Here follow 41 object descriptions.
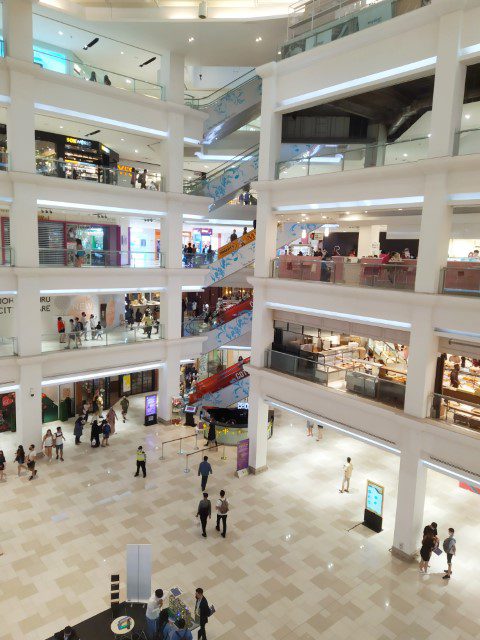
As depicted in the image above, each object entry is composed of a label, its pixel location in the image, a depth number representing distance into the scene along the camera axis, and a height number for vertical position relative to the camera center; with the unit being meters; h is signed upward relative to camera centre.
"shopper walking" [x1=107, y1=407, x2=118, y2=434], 16.92 -6.32
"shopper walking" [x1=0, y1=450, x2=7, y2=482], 13.27 -6.44
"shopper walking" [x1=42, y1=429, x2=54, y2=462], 14.57 -6.23
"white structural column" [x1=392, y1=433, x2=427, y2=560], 10.06 -5.34
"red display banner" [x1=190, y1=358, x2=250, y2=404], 18.64 -5.26
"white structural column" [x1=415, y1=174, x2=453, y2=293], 9.29 +0.55
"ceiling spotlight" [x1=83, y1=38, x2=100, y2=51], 16.02 +7.12
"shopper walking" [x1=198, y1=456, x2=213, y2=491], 12.72 -6.00
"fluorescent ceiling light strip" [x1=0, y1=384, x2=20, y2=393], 14.16 -4.47
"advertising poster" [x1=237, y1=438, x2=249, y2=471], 13.98 -6.14
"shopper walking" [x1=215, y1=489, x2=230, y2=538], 10.87 -6.08
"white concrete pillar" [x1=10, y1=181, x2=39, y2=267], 13.75 +0.56
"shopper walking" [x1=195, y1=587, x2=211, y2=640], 7.75 -6.10
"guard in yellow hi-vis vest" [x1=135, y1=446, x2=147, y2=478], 13.65 -6.25
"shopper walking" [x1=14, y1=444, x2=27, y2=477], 13.66 -6.29
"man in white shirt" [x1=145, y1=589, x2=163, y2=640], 7.75 -6.12
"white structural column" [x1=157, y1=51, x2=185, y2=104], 16.80 +6.35
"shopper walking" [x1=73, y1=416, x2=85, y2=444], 15.88 -6.28
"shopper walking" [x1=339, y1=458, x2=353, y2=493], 13.16 -6.24
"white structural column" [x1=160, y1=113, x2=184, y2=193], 16.94 +3.50
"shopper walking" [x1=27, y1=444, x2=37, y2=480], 13.50 -6.47
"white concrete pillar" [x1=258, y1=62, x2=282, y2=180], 12.77 +3.48
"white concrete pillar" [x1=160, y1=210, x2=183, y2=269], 17.34 +0.42
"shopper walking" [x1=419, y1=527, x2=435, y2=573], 9.91 -6.22
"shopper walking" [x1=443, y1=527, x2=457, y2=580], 9.75 -6.08
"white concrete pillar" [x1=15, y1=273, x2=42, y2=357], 14.10 -2.22
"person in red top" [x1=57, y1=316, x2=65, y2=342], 16.50 -2.92
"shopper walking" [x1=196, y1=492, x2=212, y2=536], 10.87 -6.11
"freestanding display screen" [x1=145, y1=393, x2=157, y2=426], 18.05 -6.29
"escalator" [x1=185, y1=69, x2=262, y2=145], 18.00 +5.77
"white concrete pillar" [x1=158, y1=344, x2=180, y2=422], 18.11 -5.14
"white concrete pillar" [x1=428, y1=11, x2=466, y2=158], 8.78 +3.34
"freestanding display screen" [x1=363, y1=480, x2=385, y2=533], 11.27 -6.17
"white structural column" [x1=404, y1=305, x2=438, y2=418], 9.68 -2.18
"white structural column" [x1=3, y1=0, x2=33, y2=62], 13.03 +6.10
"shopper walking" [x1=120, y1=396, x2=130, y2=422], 18.53 -6.40
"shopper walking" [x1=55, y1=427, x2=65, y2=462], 14.66 -6.25
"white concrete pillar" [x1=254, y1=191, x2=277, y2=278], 13.34 +0.46
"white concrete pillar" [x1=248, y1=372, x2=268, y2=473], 13.93 -5.29
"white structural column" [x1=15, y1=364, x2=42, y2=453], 14.45 -5.12
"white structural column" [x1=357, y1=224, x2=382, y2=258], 19.13 +0.78
